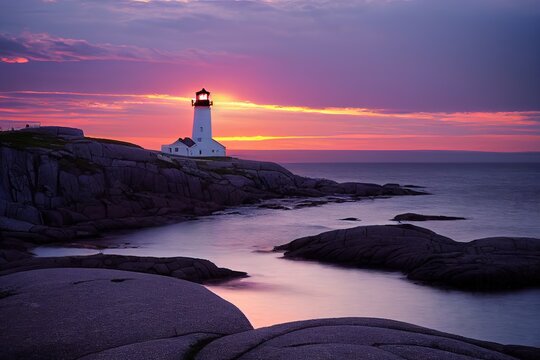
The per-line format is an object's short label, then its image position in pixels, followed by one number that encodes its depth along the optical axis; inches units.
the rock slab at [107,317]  457.1
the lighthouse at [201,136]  4205.2
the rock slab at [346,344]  422.6
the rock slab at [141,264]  1032.8
